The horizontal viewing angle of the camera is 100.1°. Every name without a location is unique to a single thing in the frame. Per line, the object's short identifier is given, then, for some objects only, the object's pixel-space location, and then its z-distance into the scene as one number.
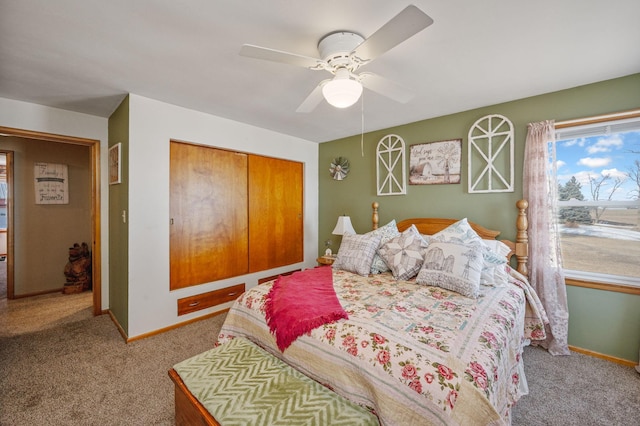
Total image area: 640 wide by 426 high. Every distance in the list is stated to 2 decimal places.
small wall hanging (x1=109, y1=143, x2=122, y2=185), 2.81
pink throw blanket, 1.52
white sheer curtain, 2.40
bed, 1.09
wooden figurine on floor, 4.03
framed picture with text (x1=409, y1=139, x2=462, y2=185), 3.10
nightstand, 3.53
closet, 3.02
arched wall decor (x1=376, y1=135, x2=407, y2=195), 3.53
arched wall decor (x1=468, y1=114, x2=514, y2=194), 2.77
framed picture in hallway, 3.94
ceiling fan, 1.32
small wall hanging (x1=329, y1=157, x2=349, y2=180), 4.14
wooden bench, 1.10
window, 2.32
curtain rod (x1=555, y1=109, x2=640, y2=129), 2.22
